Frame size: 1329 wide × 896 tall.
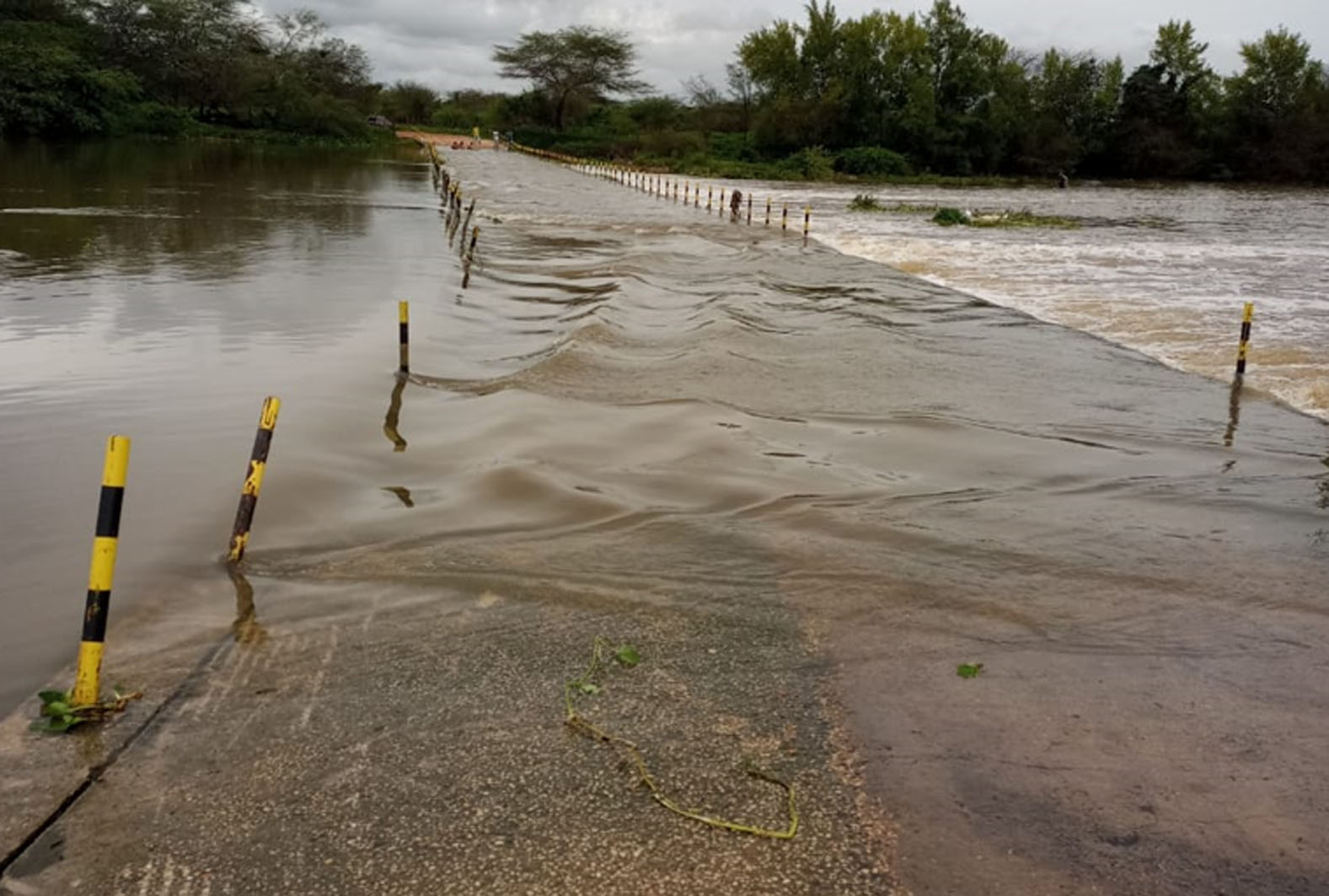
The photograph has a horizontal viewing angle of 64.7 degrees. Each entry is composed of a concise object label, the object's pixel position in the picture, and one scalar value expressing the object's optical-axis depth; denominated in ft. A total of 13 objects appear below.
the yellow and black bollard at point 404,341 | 36.40
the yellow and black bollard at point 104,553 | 14.34
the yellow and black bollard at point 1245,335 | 38.95
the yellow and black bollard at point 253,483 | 18.63
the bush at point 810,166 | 231.71
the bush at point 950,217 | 118.83
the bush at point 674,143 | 256.73
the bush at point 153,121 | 214.90
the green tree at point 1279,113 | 262.88
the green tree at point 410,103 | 340.39
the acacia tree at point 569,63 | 303.89
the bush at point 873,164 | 243.19
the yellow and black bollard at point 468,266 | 59.47
